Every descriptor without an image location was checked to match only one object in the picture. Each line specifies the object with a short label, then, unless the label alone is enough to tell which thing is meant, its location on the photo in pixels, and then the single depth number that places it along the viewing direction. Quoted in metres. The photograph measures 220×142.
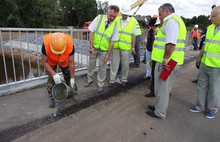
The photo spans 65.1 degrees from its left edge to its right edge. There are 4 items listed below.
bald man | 2.82
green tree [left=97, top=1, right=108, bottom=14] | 49.65
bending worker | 2.48
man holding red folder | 2.55
